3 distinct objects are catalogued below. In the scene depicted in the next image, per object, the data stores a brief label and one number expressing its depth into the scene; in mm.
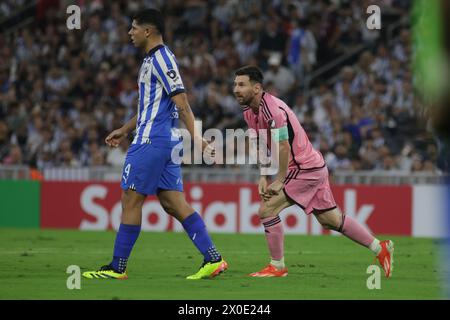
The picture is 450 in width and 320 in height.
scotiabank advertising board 30859
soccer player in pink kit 15414
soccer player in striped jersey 14414
